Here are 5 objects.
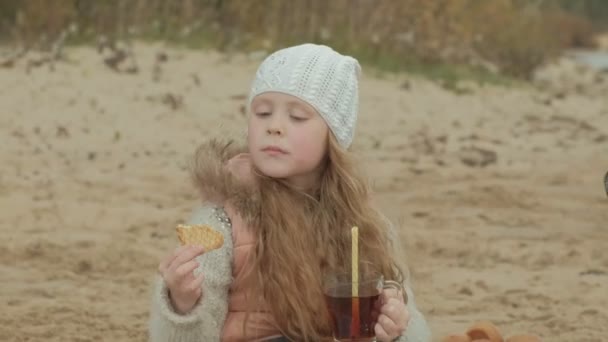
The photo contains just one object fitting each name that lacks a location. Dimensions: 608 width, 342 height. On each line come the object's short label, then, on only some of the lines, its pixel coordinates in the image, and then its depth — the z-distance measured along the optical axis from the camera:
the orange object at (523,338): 3.99
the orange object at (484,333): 4.05
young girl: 3.17
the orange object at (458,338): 3.99
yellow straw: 3.03
